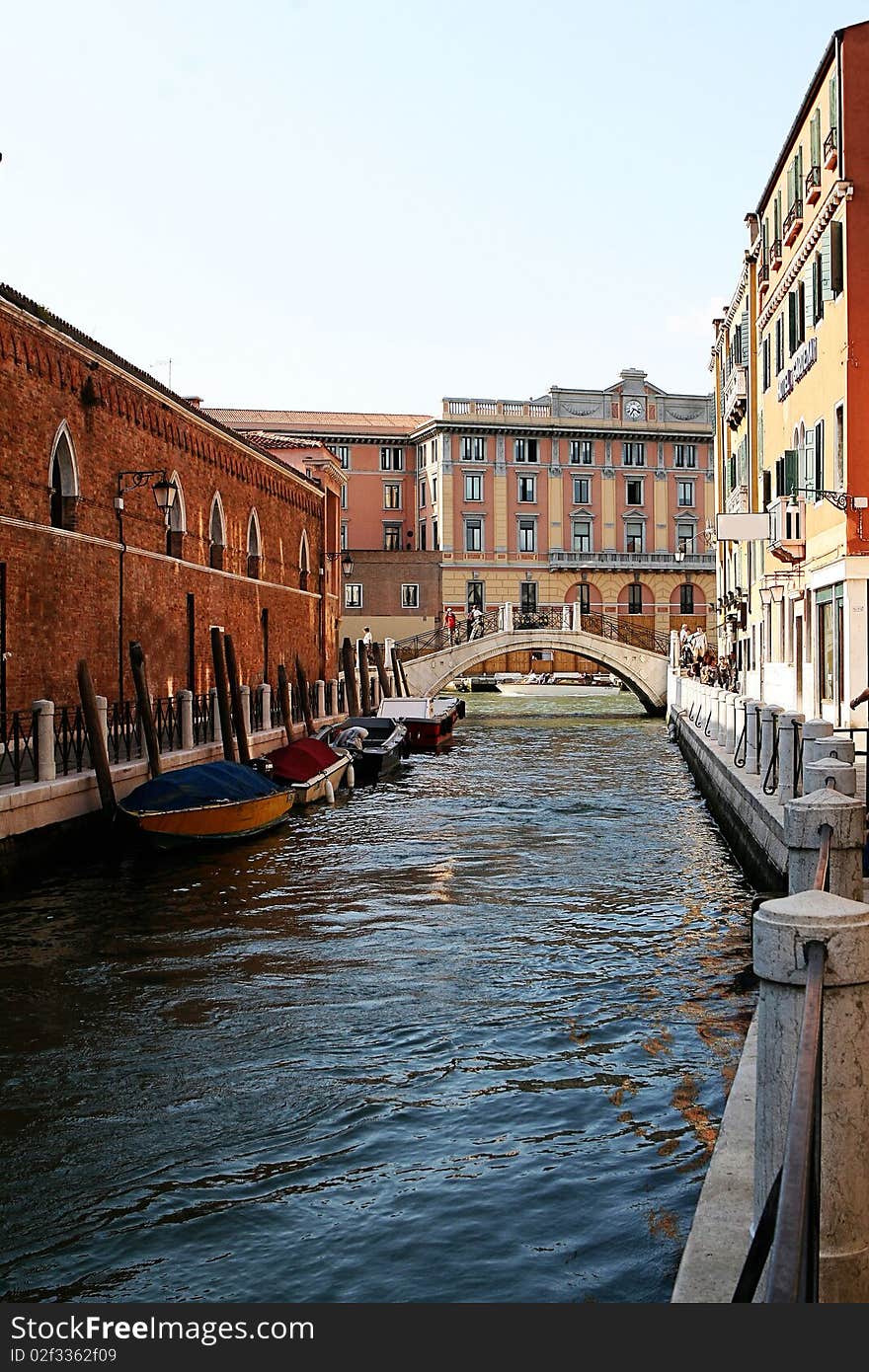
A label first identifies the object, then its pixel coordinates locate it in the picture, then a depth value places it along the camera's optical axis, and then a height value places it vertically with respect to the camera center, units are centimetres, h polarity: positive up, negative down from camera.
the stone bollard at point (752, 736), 1625 -89
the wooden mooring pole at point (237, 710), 2073 -63
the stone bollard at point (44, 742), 1413 -71
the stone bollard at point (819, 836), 558 -71
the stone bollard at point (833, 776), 775 -65
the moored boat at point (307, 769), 1980 -149
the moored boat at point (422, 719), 3056 -120
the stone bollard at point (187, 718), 1986 -69
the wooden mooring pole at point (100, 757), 1484 -92
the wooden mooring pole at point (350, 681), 3241 -35
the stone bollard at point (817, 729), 995 -51
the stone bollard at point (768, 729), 1435 -74
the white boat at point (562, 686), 5500 -95
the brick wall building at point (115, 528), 1764 +227
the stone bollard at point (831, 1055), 325 -93
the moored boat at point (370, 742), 2422 -140
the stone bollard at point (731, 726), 1956 -98
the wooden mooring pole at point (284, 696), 2367 -49
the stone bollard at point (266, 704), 2559 -66
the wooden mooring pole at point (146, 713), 1642 -50
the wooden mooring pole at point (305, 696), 2647 -56
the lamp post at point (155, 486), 1998 +274
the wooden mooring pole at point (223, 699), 1986 -44
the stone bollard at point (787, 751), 1270 -85
